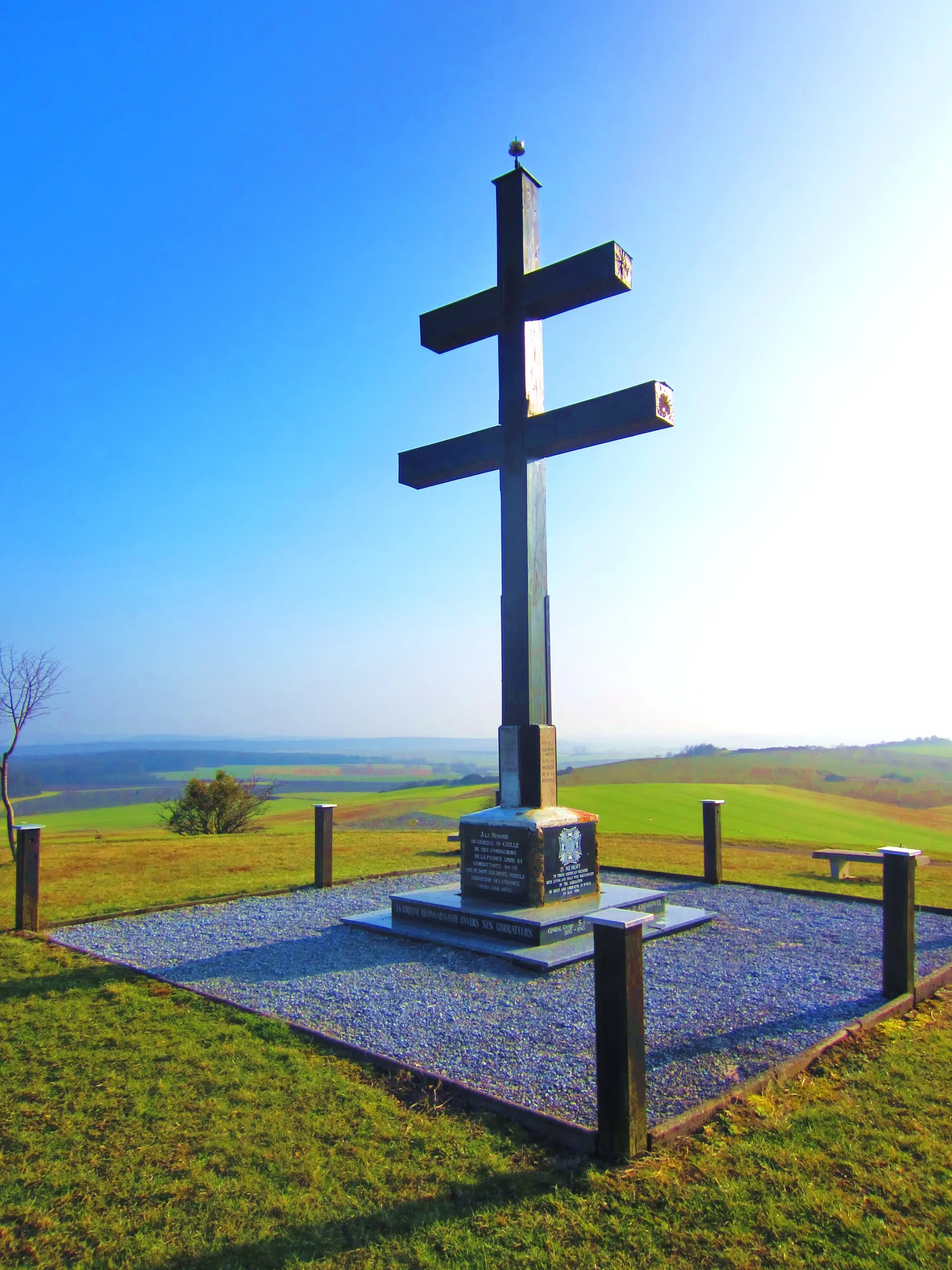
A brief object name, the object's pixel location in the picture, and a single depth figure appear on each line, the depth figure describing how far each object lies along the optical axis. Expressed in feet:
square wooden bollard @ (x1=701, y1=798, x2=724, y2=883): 33.24
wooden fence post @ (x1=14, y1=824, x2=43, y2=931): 25.95
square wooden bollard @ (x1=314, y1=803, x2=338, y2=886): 33.81
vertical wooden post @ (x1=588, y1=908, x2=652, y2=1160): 11.05
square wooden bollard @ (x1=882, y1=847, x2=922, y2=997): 18.10
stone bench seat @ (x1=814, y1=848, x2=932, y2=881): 35.27
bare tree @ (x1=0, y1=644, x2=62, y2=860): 47.65
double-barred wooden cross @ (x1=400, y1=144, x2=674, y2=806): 25.23
